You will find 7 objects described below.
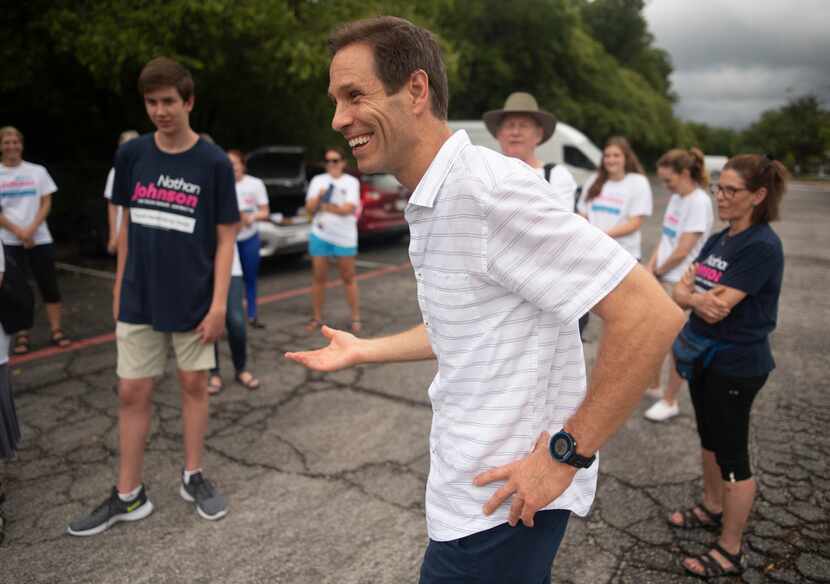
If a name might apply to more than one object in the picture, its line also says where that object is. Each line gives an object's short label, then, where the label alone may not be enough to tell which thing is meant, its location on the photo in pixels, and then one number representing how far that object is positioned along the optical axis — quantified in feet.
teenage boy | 9.29
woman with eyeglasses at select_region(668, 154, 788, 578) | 8.25
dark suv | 29.32
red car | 34.78
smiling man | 3.74
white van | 53.11
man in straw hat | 12.71
